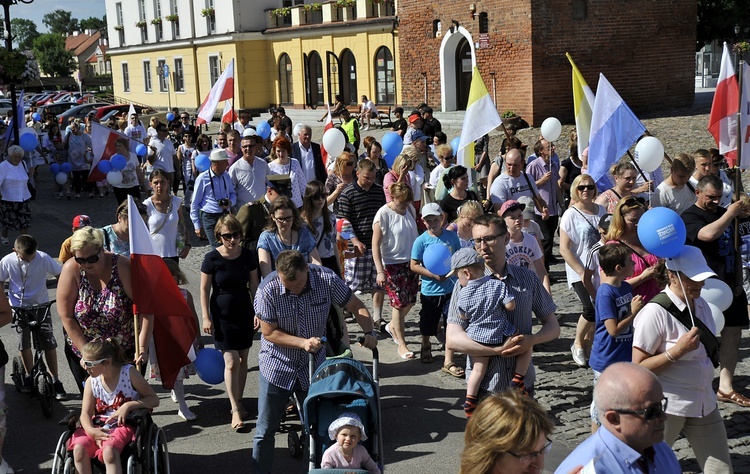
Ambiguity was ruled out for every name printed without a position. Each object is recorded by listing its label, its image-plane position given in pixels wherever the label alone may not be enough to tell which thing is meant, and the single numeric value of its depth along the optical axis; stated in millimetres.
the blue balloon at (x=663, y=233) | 5441
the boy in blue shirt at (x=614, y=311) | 5762
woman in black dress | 7137
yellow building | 35625
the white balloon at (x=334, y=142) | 12445
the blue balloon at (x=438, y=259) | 8156
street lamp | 19219
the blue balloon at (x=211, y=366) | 7223
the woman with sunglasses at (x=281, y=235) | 7523
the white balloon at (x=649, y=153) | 9375
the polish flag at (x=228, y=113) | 15114
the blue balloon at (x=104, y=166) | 14406
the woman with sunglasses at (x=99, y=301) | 6250
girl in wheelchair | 5477
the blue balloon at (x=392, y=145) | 14320
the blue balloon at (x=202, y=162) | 16003
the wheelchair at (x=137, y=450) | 5484
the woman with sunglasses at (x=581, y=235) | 7883
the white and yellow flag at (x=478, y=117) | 10453
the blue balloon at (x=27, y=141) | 20172
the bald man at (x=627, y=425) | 3471
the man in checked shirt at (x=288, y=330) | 5754
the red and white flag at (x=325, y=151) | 13588
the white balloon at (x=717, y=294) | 6277
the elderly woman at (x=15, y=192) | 14062
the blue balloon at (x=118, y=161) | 14953
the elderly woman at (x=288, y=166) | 11200
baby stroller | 5273
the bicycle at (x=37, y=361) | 7402
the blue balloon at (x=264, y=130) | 18042
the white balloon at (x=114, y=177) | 15248
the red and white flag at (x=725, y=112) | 8750
